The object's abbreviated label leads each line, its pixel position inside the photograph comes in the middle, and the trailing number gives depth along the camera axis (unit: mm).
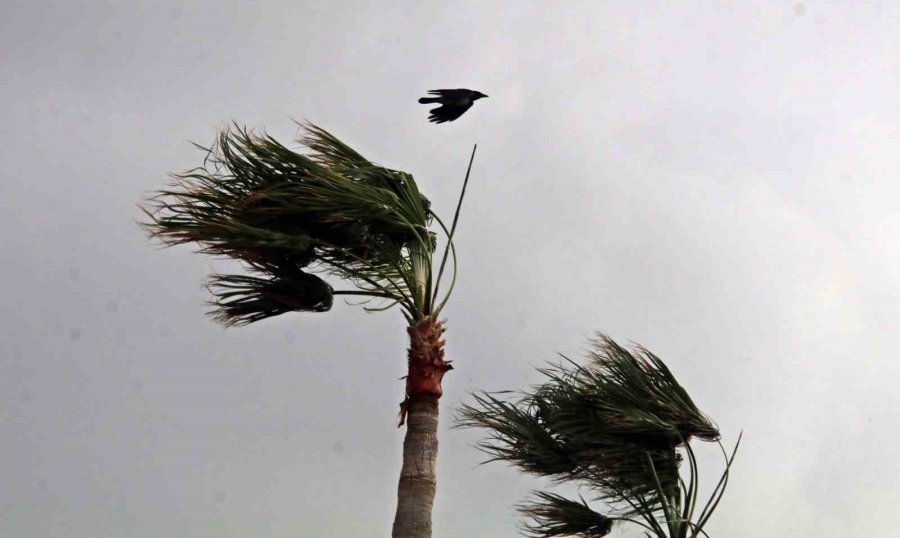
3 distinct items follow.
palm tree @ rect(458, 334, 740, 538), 17078
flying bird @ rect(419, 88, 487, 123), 17766
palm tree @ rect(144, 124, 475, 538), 14742
